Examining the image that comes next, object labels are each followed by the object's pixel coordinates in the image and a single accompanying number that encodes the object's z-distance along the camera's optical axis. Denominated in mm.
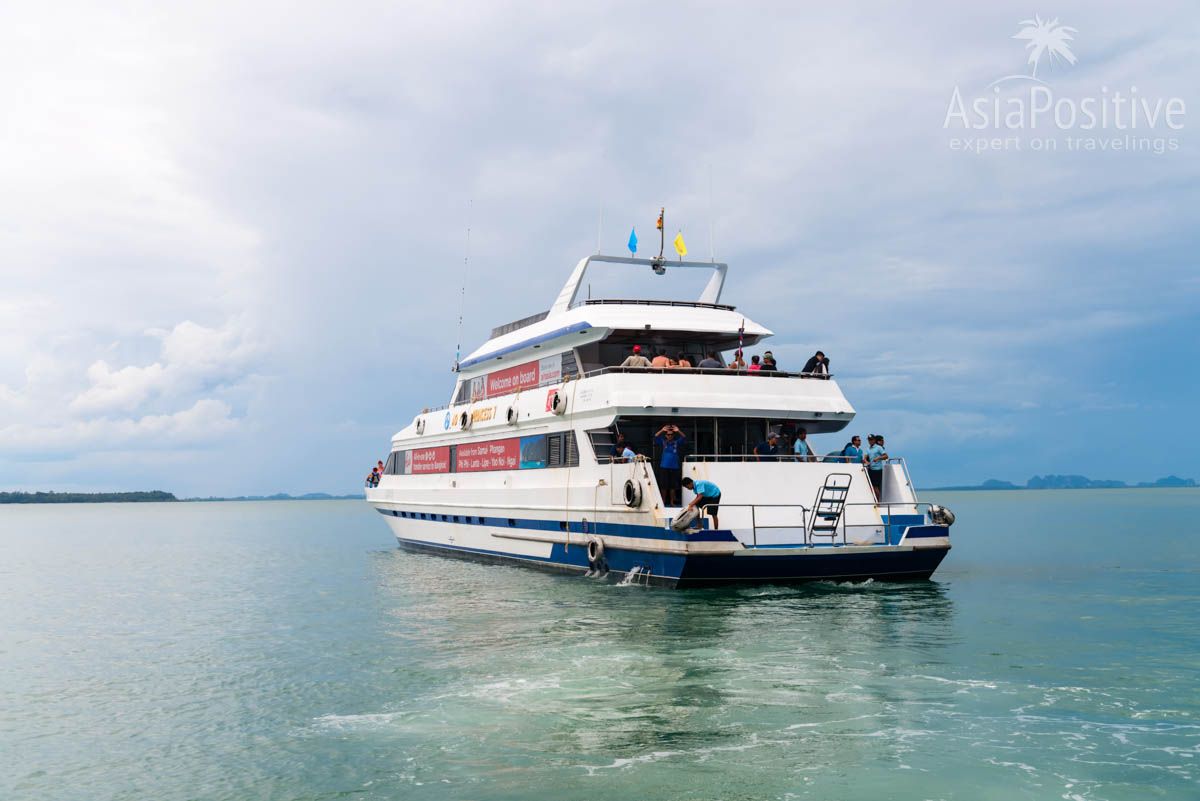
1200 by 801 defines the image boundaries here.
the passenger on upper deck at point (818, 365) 19500
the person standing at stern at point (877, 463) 18375
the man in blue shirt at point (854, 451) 18453
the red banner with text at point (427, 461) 25978
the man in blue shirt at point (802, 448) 18364
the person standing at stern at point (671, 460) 17453
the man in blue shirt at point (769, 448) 18172
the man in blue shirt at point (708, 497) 15920
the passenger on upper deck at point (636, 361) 18391
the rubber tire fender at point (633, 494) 16734
